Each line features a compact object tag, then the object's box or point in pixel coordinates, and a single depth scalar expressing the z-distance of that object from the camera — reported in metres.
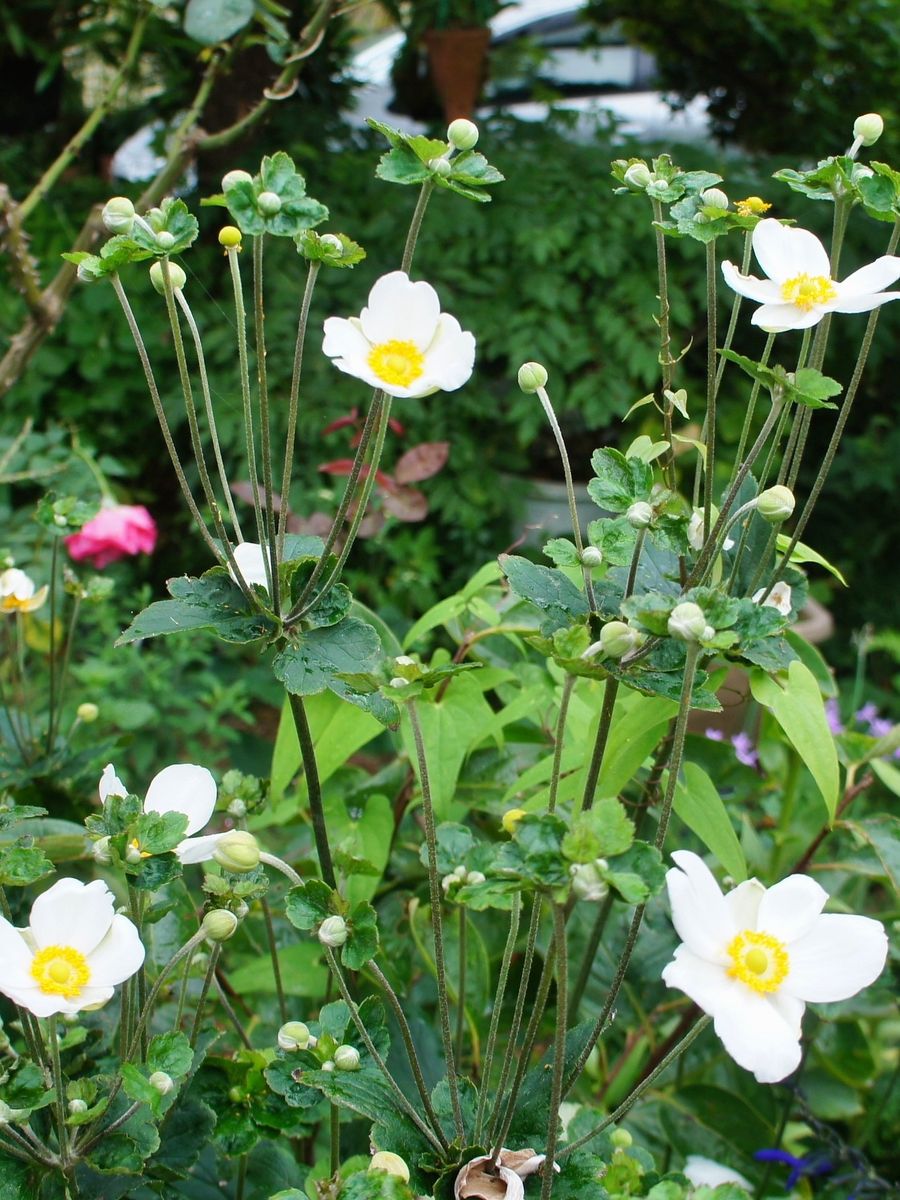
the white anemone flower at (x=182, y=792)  0.46
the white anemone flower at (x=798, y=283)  0.46
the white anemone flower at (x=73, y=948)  0.39
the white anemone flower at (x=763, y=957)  0.36
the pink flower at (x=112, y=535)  1.35
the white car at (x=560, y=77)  2.65
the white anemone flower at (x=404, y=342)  0.43
